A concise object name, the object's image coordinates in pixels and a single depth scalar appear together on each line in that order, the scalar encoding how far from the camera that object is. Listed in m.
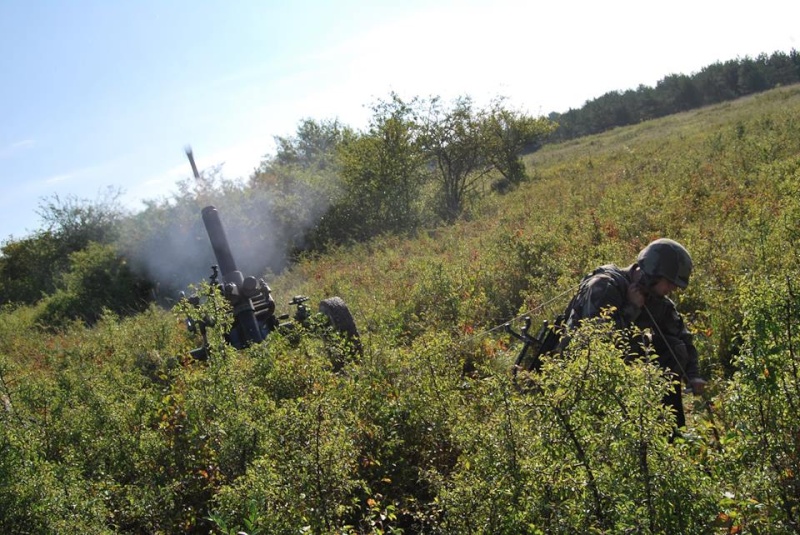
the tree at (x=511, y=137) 26.64
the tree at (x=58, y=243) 26.44
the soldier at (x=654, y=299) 3.96
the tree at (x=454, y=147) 23.48
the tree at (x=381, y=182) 20.66
